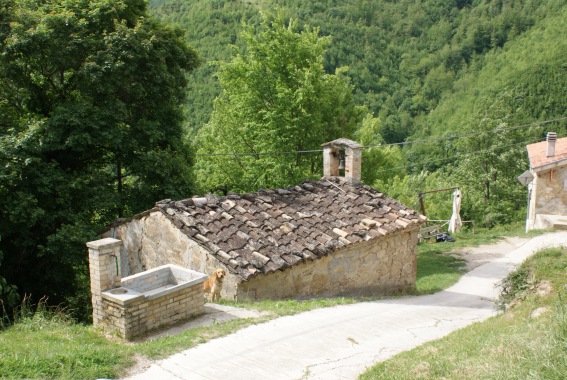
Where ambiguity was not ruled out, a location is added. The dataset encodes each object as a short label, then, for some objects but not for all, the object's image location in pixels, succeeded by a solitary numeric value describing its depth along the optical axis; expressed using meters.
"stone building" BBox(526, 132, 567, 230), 20.84
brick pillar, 6.93
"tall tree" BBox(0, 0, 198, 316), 11.15
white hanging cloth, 23.11
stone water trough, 6.71
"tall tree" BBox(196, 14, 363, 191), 17.09
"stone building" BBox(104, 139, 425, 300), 9.12
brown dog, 8.76
